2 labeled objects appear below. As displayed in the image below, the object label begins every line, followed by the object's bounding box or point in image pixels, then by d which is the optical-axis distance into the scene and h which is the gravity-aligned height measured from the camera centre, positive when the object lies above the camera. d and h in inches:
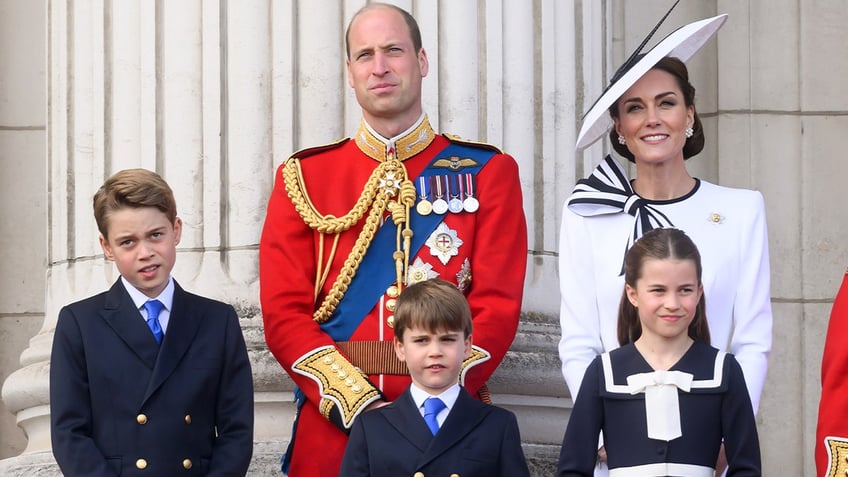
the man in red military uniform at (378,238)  446.6 +1.1
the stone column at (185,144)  534.9 +14.5
